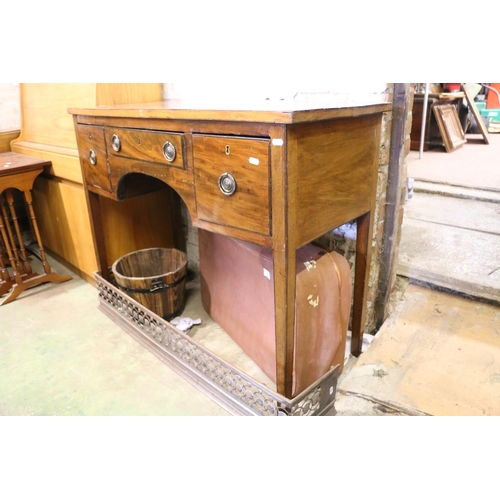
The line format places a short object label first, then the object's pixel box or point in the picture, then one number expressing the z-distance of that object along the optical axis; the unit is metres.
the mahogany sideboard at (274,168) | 1.03
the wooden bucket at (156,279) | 1.84
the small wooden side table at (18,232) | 2.08
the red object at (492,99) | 6.34
